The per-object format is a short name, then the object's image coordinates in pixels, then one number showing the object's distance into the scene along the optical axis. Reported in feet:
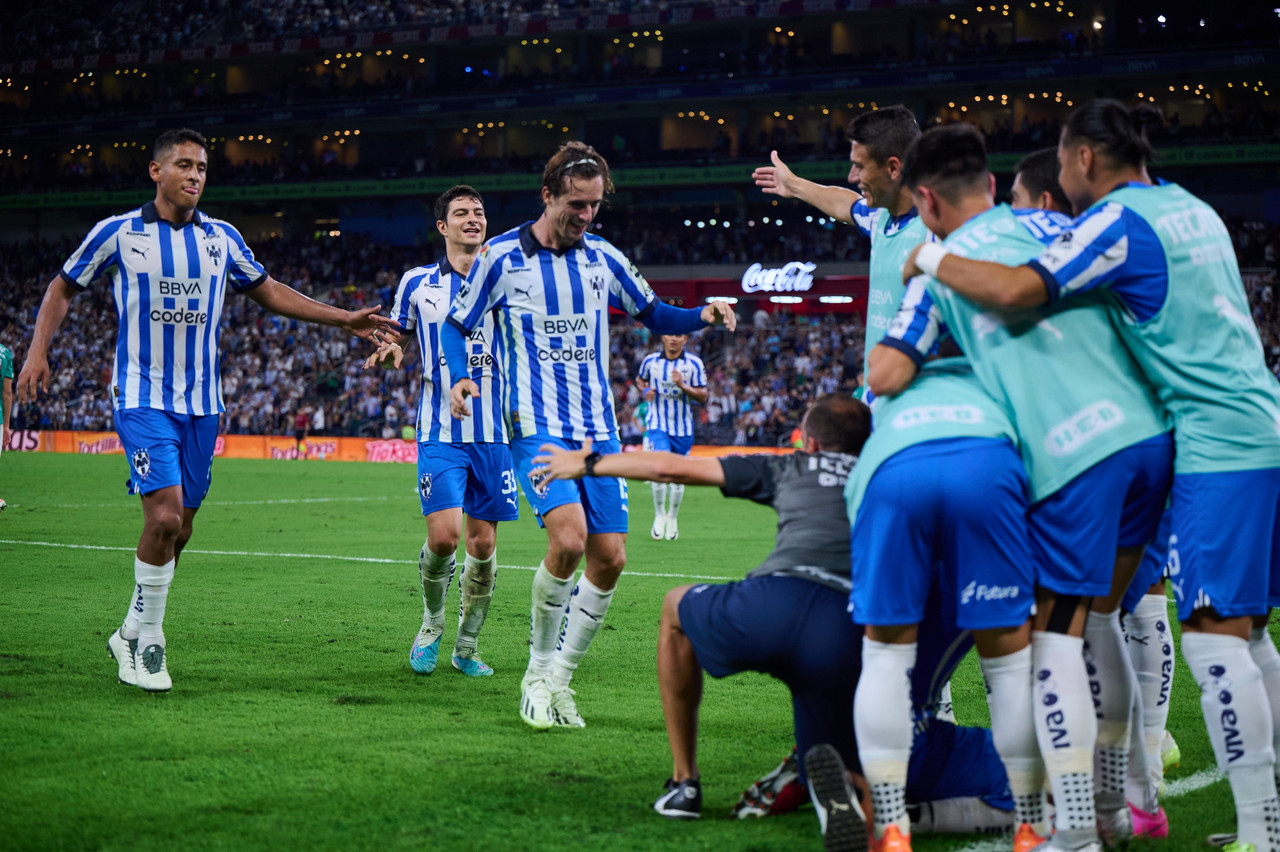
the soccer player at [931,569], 11.50
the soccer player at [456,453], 23.18
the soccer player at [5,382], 48.42
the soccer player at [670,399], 53.52
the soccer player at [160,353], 20.81
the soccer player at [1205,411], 11.84
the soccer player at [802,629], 12.75
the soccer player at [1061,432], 11.69
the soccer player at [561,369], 18.94
